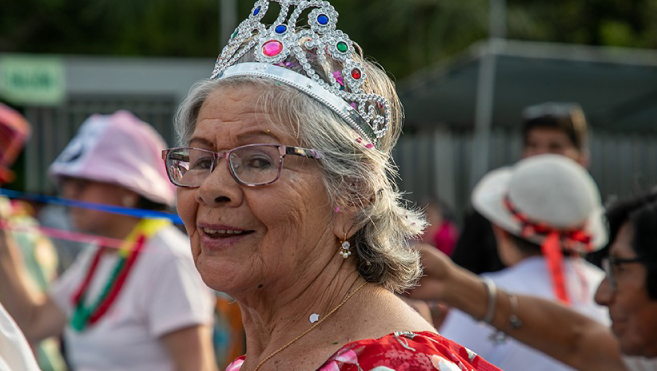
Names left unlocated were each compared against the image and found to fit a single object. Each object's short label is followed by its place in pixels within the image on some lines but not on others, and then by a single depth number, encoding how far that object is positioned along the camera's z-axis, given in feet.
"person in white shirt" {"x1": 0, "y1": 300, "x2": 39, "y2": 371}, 6.20
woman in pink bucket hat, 11.19
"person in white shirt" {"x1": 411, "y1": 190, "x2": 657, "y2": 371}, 8.67
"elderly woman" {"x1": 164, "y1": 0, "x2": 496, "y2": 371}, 5.75
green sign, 26.35
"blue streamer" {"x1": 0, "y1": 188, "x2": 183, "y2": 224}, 11.95
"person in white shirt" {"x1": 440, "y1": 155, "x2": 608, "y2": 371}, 11.36
